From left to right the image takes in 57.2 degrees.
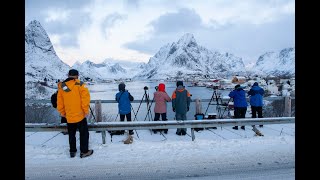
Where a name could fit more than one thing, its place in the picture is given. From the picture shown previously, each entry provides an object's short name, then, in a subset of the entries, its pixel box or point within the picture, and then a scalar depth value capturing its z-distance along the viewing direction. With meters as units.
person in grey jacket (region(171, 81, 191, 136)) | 9.53
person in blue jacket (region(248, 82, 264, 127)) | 10.65
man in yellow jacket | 6.43
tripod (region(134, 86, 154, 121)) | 10.81
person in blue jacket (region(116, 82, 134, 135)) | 8.99
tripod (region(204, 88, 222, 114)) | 12.09
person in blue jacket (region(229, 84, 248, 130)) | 10.41
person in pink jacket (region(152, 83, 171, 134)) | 9.71
